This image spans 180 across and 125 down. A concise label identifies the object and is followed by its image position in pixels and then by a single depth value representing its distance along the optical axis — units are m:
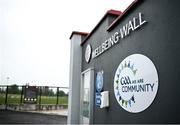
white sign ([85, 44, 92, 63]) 4.07
